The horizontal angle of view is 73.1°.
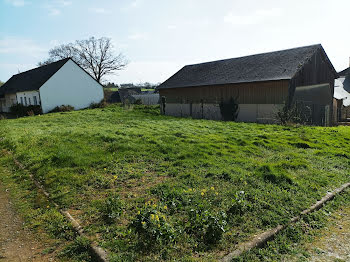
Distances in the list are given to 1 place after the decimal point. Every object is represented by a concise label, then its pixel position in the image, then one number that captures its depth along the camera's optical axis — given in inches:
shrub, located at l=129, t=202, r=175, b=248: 128.6
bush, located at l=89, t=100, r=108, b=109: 1202.9
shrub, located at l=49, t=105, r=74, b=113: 1081.4
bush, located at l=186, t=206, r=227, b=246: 134.3
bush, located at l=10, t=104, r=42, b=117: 1037.2
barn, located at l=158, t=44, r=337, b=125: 698.8
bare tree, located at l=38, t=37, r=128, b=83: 1835.6
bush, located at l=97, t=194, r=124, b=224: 154.1
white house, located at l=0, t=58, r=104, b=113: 1085.8
